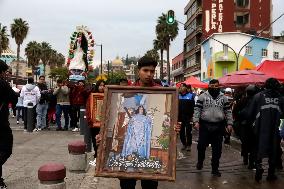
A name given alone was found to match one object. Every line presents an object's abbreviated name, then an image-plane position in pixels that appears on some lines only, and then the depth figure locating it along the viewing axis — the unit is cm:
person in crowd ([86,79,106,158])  629
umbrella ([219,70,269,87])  1098
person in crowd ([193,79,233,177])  621
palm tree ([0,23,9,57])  4858
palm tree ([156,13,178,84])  4801
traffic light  1535
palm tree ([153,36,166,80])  4907
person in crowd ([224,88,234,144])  1009
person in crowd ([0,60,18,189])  465
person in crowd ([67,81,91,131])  1127
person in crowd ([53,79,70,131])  1142
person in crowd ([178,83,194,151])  881
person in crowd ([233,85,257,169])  662
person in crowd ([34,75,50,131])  1128
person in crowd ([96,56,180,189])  347
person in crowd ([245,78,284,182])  582
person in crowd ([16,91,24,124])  1289
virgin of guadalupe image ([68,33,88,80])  1325
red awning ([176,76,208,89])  1908
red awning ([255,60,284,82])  1185
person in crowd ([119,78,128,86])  700
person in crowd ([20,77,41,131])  1106
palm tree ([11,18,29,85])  4801
